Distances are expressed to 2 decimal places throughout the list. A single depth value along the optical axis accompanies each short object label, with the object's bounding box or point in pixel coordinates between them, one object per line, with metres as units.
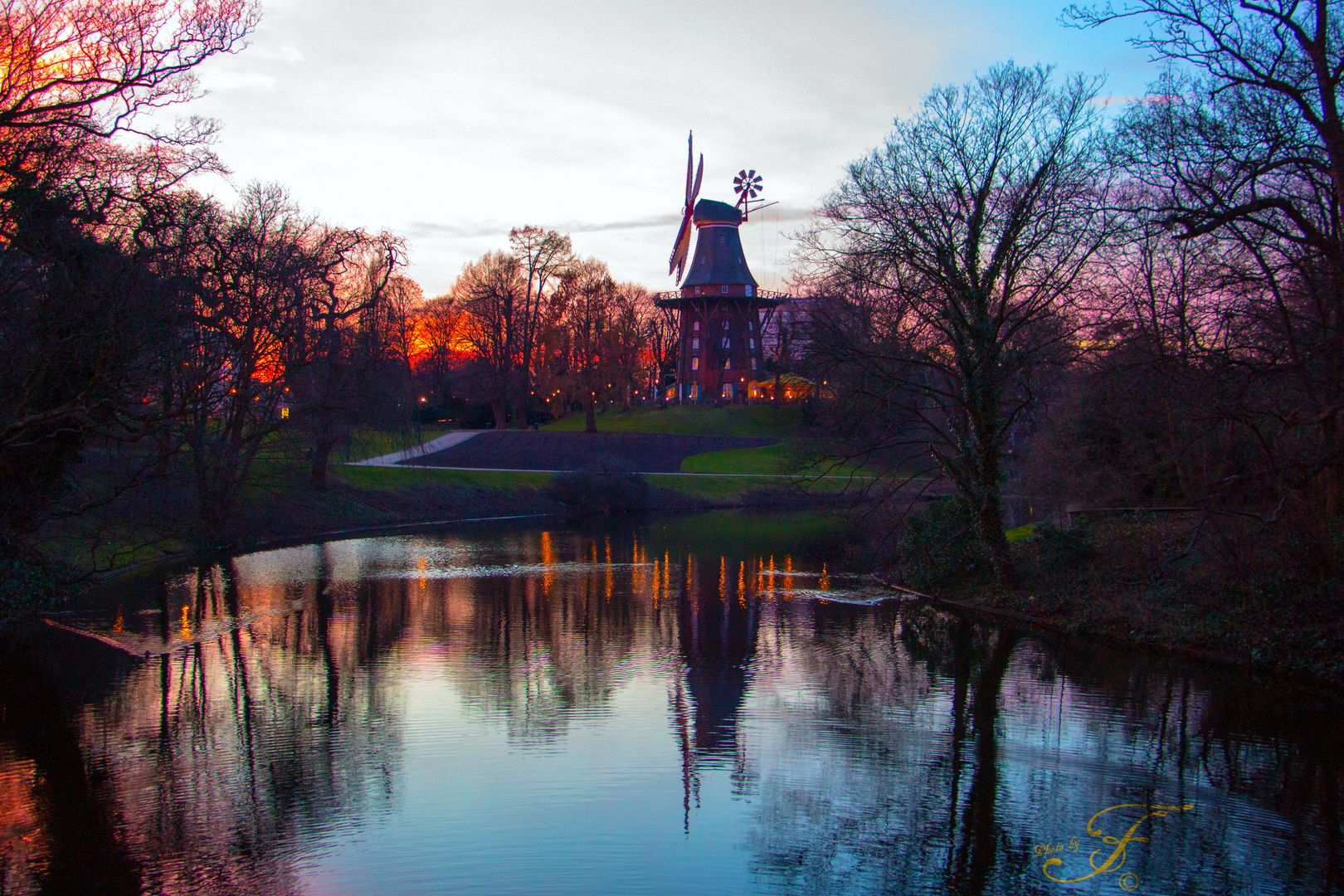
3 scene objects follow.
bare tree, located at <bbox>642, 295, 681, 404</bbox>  79.94
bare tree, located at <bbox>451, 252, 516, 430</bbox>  57.38
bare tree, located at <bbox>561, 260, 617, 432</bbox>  62.44
